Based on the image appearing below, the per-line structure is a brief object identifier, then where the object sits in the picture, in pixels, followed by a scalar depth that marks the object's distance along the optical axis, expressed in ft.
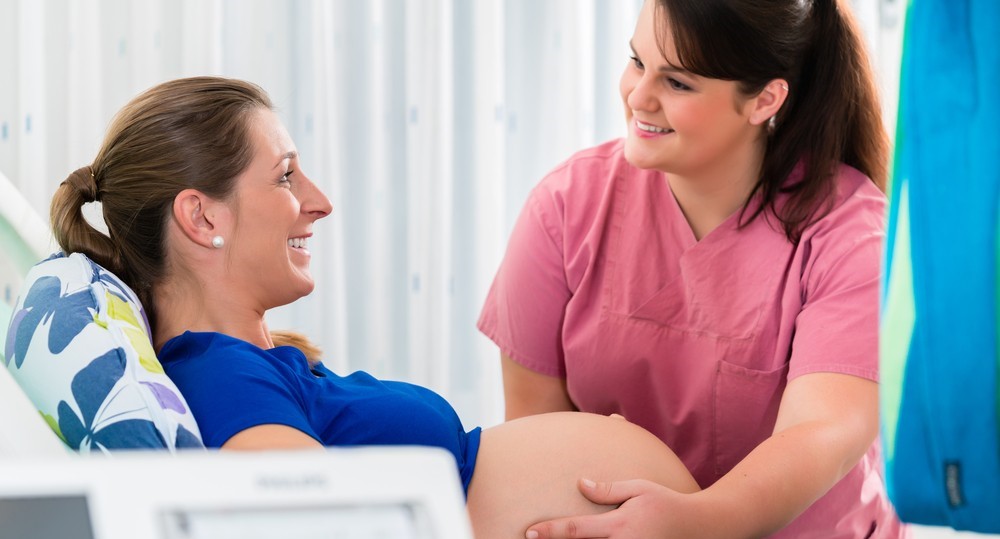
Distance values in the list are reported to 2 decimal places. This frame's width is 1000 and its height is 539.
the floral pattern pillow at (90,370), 6.29
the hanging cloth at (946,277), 5.28
